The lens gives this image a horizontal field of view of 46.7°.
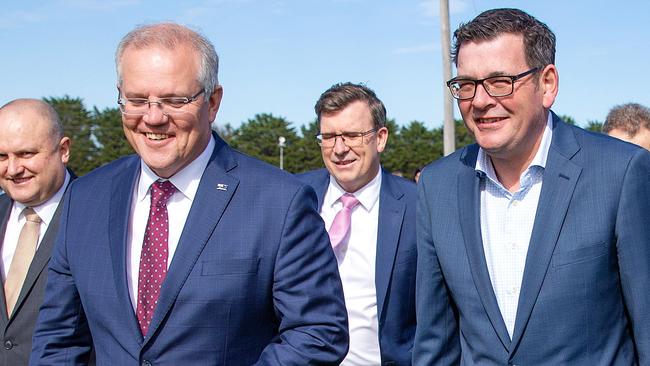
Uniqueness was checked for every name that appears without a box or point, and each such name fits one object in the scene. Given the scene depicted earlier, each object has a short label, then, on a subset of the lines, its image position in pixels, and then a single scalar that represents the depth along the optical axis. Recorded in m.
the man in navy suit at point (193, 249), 2.55
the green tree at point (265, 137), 63.16
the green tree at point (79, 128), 54.81
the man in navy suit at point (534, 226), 2.57
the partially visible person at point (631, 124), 4.89
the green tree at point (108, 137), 56.09
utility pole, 12.54
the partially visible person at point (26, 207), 3.75
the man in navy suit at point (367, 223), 4.25
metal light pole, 54.44
